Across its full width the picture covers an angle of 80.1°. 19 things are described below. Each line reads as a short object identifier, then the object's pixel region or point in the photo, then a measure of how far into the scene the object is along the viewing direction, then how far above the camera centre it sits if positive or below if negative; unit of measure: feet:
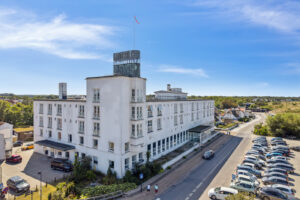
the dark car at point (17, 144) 157.89 -38.54
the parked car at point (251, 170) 99.24 -39.21
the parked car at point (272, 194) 74.33 -39.95
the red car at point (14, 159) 115.89 -38.03
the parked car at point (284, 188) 78.63 -39.65
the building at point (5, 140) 120.16 -27.99
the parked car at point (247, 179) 85.91 -38.48
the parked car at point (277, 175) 94.04 -39.61
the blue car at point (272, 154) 129.07 -39.32
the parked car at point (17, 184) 80.95 -38.84
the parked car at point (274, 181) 88.53 -40.34
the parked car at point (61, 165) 102.58 -37.56
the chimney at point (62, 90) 134.82 +7.90
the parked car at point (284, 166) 105.13 -39.92
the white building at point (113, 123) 93.71 -13.88
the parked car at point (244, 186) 79.87 -39.24
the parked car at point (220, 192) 74.02 -38.83
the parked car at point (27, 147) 143.83 -38.32
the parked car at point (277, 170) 99.10 -39.27
